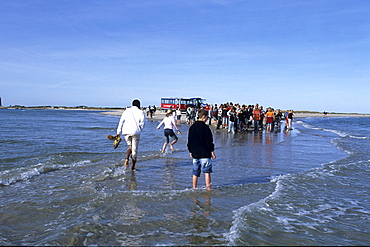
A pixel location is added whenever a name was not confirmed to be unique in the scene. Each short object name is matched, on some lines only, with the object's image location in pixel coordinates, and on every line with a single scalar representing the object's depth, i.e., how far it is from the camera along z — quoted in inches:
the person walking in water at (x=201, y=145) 241.4
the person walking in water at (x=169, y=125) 474.3
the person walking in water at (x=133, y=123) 319.9
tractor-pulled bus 2127.2
